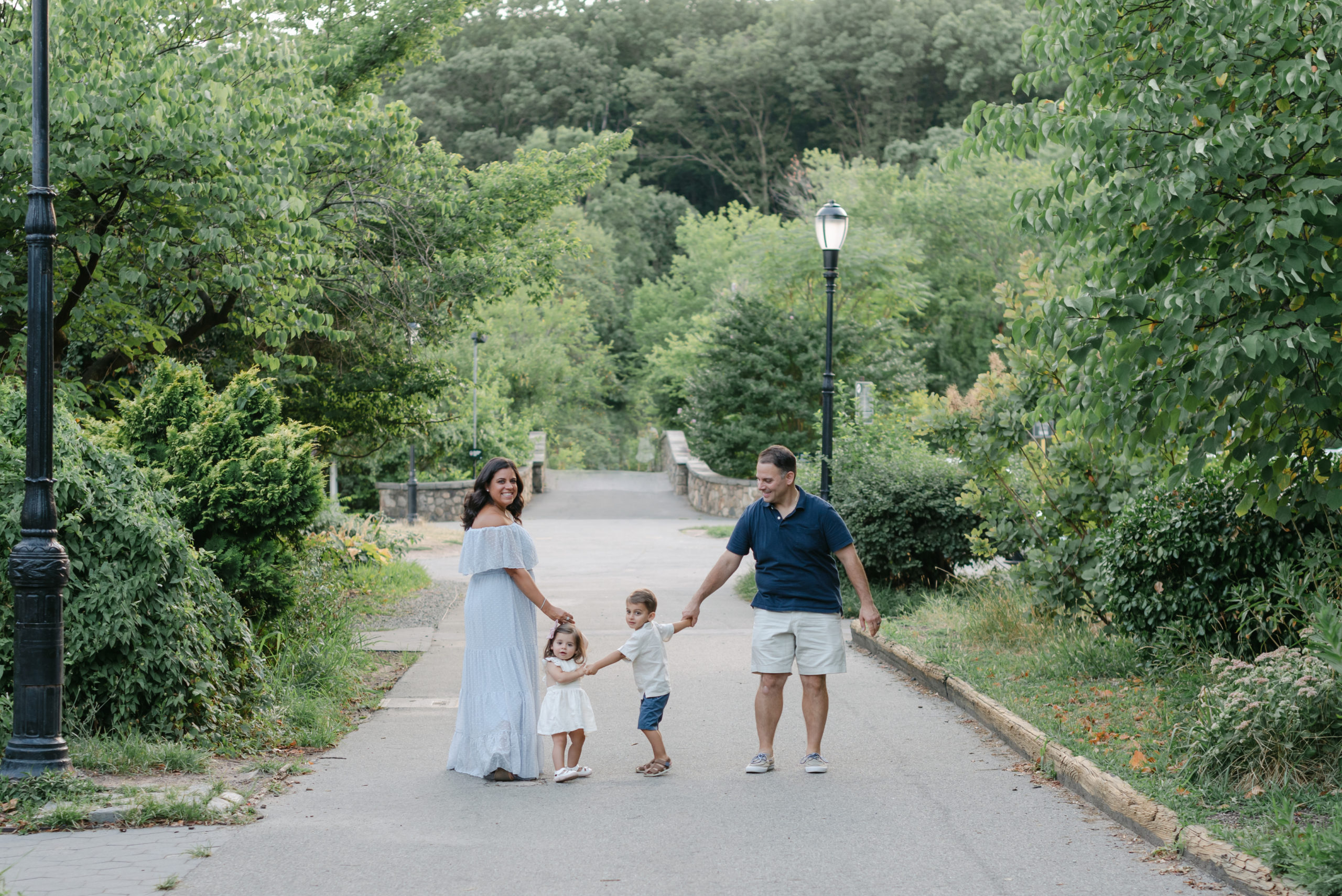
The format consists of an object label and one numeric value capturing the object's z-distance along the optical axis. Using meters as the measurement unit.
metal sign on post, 24.00
